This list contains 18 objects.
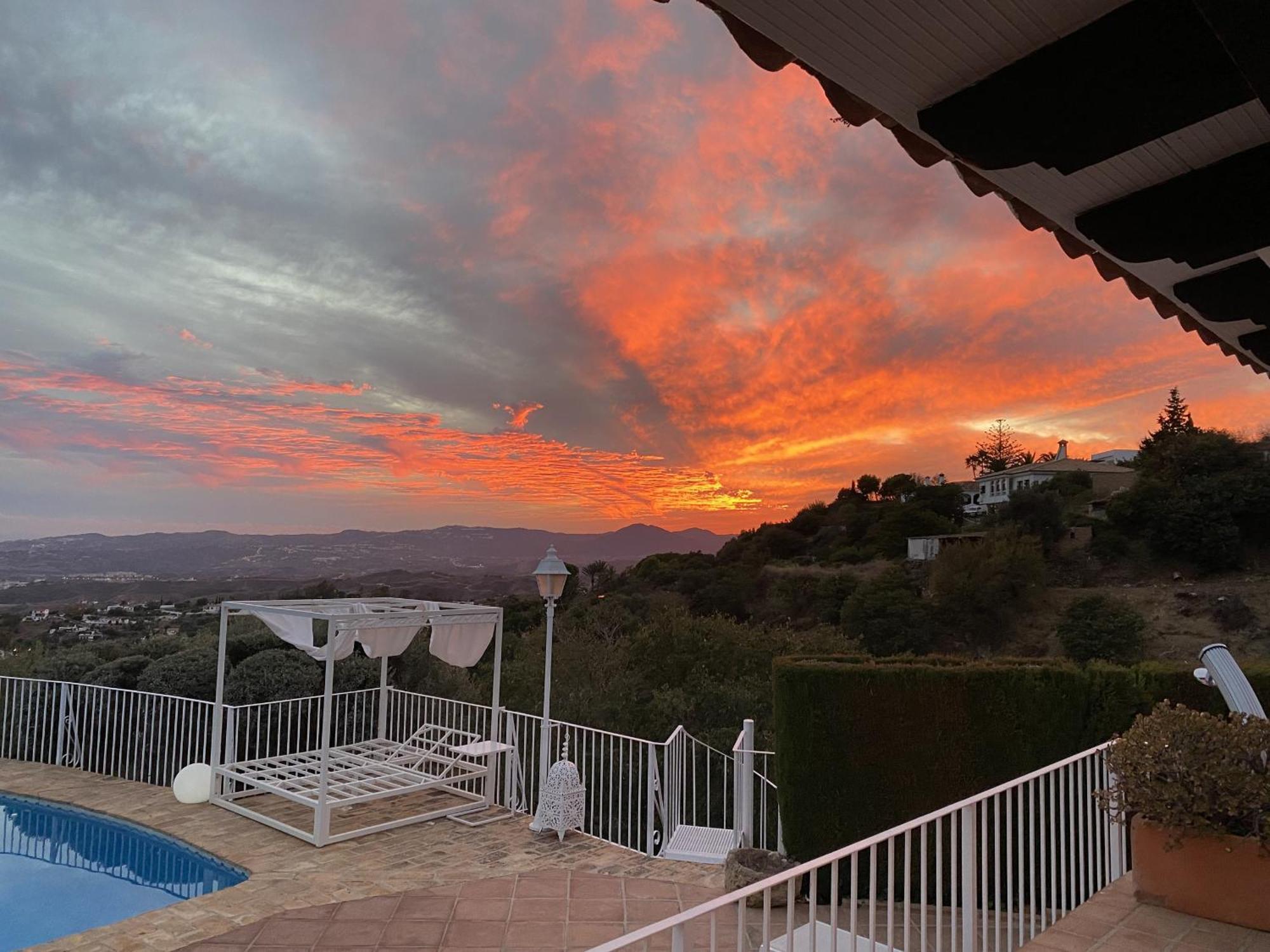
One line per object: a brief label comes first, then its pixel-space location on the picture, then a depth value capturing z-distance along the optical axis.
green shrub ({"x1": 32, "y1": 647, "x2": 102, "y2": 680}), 11.43
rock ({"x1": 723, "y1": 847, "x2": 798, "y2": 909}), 5.87
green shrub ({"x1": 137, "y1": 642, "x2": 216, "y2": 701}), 10.77
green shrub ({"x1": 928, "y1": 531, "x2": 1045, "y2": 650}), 27.69
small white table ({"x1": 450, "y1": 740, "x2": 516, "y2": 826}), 7.82
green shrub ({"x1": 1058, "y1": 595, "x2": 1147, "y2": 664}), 23.72
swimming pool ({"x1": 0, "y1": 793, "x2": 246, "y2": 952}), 5.96
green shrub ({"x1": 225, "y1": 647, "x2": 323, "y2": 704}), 10.85
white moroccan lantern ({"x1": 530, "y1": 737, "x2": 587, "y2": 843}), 7.22
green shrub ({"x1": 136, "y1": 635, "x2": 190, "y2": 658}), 12.09
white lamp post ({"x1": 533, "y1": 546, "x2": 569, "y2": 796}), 7.48
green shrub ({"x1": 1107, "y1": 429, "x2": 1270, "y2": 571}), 28.75
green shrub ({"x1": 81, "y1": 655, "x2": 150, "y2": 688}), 11.10
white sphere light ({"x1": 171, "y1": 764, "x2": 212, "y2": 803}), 8.02
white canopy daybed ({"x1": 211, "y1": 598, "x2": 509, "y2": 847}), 7.28
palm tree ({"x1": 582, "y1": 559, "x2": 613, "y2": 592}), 30.52
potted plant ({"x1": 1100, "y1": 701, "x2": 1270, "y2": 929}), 3.12
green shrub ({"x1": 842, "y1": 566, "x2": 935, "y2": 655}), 26.19
